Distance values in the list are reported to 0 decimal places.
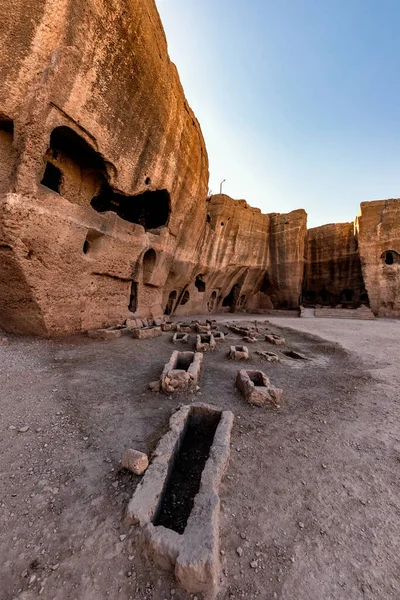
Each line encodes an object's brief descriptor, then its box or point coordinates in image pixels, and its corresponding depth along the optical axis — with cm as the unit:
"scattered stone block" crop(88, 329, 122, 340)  813
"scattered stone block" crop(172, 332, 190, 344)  841
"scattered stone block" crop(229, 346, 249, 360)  666
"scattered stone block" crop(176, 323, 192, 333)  1070
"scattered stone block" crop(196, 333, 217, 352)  739
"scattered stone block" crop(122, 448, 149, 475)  243
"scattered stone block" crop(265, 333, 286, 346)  856
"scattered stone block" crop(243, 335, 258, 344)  879
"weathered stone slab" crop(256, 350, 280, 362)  646
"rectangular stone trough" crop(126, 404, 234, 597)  152
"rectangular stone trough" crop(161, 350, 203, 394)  441
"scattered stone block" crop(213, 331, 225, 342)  877
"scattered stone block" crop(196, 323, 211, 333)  1032
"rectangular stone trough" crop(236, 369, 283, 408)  407
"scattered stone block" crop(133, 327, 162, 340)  872
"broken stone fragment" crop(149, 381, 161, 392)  445
